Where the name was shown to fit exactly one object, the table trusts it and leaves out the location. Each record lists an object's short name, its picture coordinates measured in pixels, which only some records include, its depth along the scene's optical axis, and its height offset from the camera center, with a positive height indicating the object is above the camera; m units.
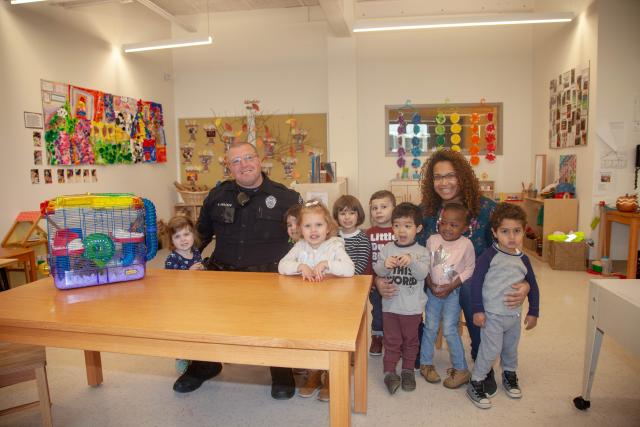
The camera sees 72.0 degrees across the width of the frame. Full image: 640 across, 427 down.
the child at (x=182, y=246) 2.55 -0.44
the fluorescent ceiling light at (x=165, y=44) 5.59 +1.66
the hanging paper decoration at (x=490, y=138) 6.72 +0.44
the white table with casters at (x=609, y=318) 1.72 -0.65
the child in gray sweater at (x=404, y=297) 2.27 -0.68
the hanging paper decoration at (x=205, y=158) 7.39 +0.23
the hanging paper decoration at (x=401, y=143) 6.90 +0.40
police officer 2.51 -0.30
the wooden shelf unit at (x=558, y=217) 5.09 -0.60
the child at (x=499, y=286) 2.12 -0.58
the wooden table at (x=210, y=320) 1.30 -0.48
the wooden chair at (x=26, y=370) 1.83 -0.81
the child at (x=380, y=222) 2.51 -0.31
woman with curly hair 2.39 -0.21
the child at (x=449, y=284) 2.29 -0.61
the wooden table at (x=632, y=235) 4.03 -0.65
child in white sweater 1.95 -0.38
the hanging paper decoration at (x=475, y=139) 6.74 +0.42
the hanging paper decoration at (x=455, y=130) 6.74 +0.57
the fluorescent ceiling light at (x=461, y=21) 5.08 +1.72
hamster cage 1.82 -0.27
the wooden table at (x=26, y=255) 3.77 -0.70
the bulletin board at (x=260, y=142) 7.09 +0.46
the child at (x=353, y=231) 2.44 -0.36
